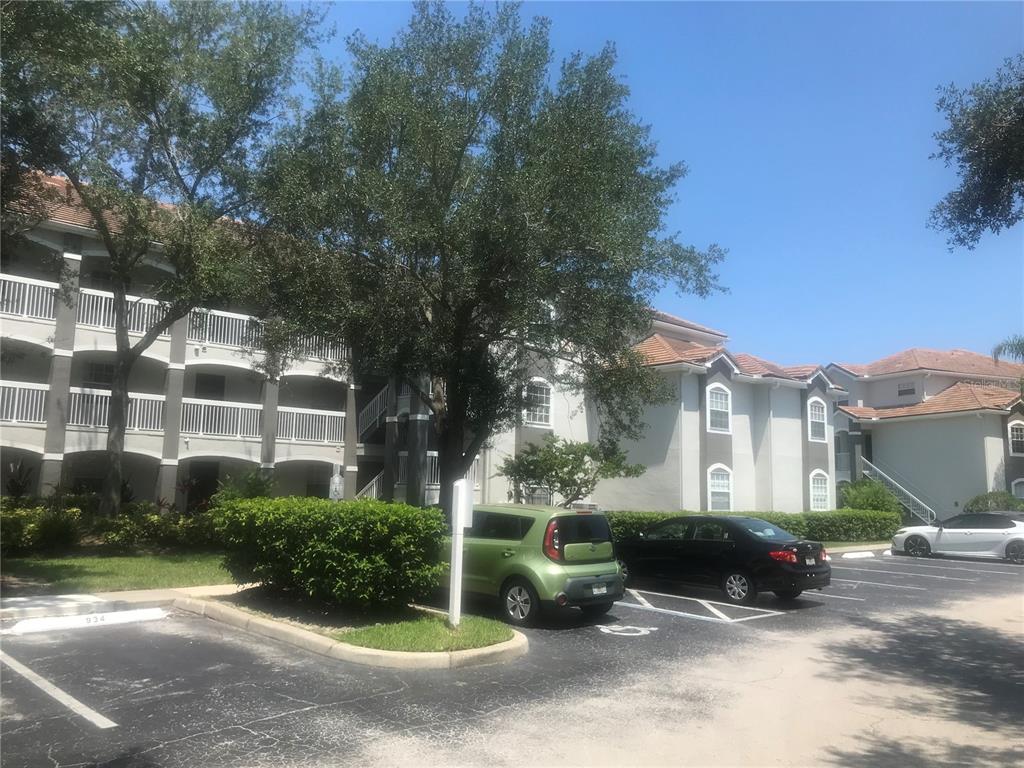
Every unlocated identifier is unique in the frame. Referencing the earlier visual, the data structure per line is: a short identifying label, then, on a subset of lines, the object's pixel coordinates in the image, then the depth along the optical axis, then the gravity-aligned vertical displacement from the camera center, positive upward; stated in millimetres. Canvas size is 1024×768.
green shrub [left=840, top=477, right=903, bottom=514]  29844 -624
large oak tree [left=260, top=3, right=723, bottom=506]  12703 +4388
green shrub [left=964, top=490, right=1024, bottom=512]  29953 -735
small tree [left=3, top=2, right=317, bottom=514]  15617 +7180
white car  21656 -1608
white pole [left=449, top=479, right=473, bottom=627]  9062 -612
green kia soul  10258 -1159
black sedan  12438 -1320
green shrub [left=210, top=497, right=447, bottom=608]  9516 -957
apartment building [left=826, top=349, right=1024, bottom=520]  32281 +2333
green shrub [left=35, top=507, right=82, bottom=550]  16234 -1274
